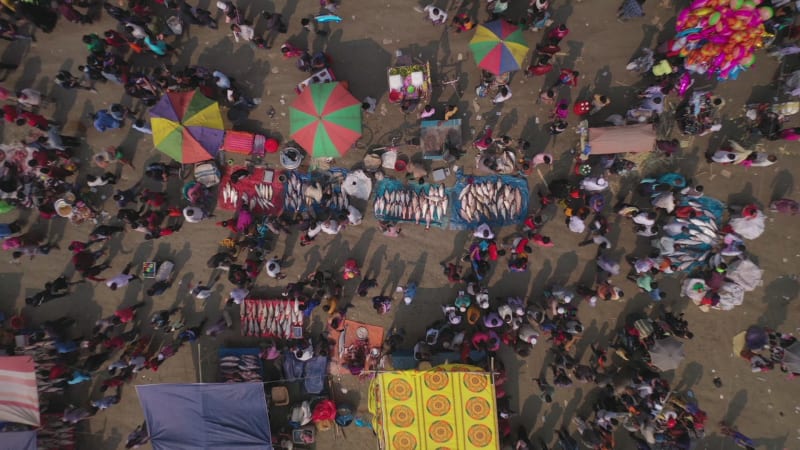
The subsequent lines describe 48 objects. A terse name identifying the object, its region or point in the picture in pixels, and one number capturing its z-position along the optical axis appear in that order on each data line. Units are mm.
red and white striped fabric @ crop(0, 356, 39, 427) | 9289
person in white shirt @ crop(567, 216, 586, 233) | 9242
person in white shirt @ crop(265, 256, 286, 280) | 9648
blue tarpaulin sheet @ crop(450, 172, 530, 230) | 9906
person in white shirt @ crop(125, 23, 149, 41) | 9328
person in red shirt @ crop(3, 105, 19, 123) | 9648
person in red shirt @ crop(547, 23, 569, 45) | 8924
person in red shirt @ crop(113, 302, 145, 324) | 9828
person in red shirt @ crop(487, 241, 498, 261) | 9359
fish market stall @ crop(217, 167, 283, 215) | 10312
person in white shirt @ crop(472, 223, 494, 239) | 9352
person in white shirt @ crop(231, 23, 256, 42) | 9586
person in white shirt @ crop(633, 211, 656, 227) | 8922
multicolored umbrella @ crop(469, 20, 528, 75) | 8734
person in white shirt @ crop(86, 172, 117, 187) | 9742
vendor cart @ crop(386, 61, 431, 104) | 9719
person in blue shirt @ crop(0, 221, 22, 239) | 9921
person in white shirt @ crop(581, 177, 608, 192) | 8867
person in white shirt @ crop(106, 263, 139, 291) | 9688
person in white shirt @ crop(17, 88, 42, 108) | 9740
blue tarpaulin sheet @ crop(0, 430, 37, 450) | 9133
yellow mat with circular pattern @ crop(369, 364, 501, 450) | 8414
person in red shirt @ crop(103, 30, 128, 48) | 9578
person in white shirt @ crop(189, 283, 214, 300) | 9898
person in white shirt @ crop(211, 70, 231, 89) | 9555
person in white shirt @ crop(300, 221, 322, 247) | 9703
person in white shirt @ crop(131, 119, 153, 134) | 9680
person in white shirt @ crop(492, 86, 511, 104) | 9383
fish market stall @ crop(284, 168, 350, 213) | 10219
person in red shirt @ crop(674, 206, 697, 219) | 9041
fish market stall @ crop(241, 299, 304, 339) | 10250
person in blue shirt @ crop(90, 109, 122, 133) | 9820
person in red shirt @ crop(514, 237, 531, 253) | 9328
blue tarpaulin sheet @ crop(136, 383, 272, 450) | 9203
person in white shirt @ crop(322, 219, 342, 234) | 9500
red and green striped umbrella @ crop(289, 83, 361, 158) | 8945
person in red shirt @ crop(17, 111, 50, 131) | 9570
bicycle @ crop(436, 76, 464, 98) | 10039
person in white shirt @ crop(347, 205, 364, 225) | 9844
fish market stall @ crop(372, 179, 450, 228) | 10086
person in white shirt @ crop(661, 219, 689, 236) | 9156
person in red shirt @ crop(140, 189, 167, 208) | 9773
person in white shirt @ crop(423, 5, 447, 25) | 9398
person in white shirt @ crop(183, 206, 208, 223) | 9570
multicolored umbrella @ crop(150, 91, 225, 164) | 8914
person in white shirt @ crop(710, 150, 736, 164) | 9000
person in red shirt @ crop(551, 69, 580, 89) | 9391
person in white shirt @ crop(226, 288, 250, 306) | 9754
